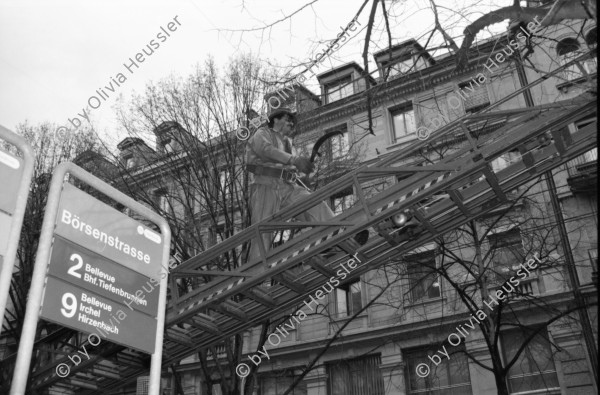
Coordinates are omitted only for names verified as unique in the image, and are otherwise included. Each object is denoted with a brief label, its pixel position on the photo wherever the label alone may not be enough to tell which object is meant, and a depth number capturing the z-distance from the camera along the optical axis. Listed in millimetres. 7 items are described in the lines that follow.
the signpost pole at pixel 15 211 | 3975
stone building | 17125
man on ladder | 8516
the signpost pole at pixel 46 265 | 4109
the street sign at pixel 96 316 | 4480
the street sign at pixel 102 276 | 4672
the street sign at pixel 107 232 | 4848
